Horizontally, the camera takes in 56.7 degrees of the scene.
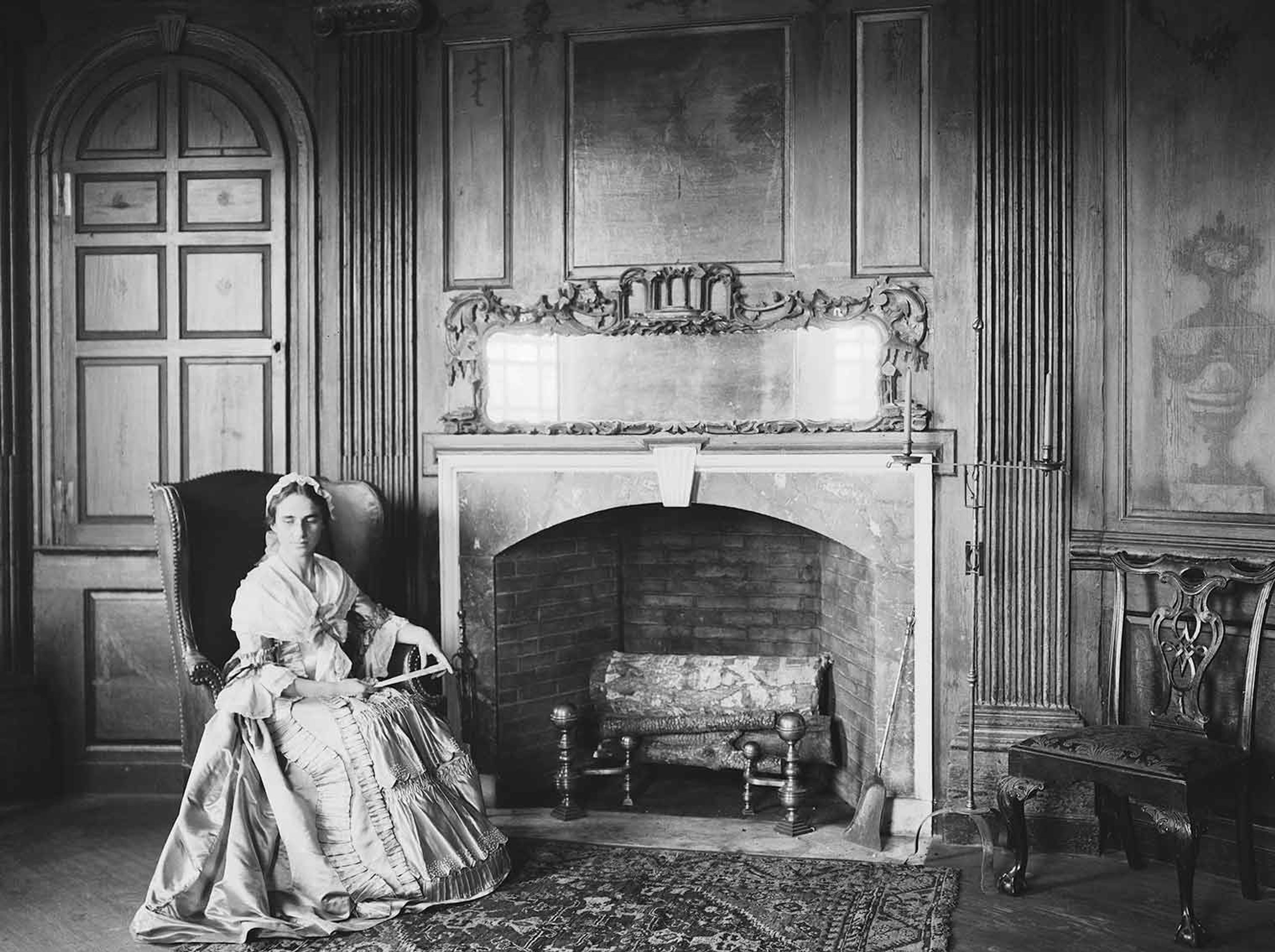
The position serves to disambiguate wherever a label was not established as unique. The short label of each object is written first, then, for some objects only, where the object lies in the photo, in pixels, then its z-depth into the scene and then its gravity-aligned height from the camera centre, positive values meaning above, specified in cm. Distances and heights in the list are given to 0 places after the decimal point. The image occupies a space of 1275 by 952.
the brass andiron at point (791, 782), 436 -121
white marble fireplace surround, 432 -13
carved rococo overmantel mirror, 432 +39
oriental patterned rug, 336 -136
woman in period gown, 349 -108
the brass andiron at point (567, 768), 455 -119
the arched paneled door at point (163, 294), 473 +68
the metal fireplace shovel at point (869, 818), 419 -127
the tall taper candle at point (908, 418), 386 +15
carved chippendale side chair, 339 -86
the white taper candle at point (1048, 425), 388 +12
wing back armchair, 394 -32
